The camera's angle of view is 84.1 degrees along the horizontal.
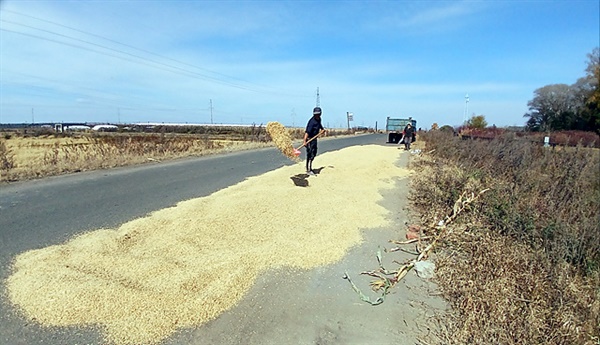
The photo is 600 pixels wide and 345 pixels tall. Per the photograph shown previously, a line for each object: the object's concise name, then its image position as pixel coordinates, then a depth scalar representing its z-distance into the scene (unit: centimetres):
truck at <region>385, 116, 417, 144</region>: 3541
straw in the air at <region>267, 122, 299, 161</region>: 886
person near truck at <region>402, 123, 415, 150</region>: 2072
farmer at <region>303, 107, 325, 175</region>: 923
